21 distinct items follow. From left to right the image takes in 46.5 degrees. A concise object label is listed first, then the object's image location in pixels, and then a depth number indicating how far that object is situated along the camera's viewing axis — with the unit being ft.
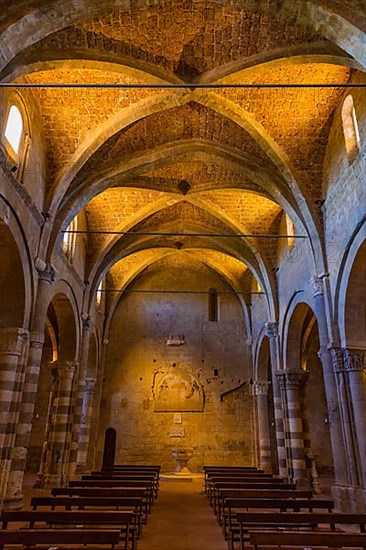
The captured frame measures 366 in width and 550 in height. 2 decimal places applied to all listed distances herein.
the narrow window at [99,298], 68.62
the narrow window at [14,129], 32.19
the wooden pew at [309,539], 14.57
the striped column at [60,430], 44.98
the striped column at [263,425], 63.72
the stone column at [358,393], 31.55
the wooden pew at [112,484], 33.17
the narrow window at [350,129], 33.91
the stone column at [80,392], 50.60
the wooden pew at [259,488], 28.02
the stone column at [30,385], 33.14
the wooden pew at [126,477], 37.36
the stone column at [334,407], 32.63
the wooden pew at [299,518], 18.37
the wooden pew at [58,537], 14.30
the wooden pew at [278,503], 22.84
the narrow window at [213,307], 77.50
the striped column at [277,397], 50.72
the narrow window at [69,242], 47.80
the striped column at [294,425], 45.89
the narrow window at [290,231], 49.56
